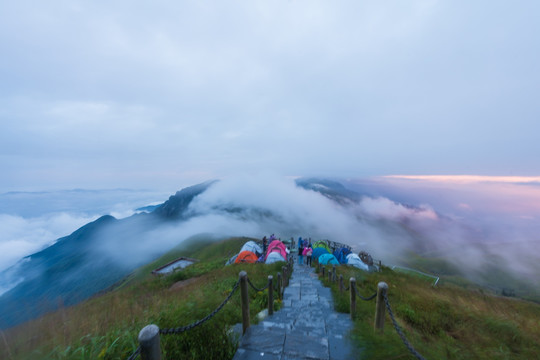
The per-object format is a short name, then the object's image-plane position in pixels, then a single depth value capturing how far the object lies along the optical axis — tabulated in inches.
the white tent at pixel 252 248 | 1030.4
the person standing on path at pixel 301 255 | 774.2
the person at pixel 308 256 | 743.1
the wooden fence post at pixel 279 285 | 296.5
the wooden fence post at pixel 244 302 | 182.7
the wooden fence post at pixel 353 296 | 217.9
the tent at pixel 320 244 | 950.7
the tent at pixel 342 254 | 829.2
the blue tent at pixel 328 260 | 693.4
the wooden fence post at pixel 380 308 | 171.8
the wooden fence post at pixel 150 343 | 92.1
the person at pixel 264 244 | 991.4
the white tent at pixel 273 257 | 696.9
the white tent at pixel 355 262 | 711.9
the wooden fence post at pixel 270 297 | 227.0
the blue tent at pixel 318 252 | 849.8
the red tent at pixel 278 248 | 778.3
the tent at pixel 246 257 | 776.9
